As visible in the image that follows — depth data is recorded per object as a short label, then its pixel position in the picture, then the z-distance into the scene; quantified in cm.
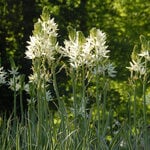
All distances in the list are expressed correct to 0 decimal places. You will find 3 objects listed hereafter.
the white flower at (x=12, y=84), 473
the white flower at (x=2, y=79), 445
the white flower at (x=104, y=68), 378
